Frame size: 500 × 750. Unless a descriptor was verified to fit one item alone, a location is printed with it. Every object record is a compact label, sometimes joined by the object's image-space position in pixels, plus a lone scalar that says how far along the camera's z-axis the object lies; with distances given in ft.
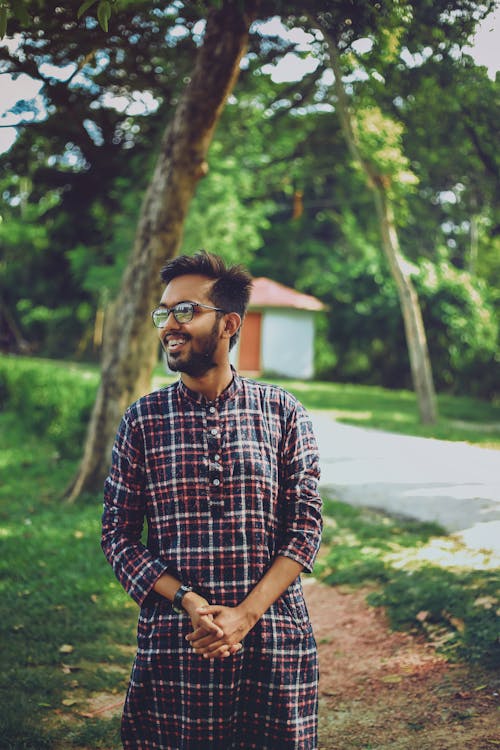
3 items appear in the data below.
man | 8.35
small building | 114.73
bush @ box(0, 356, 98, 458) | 43.97
